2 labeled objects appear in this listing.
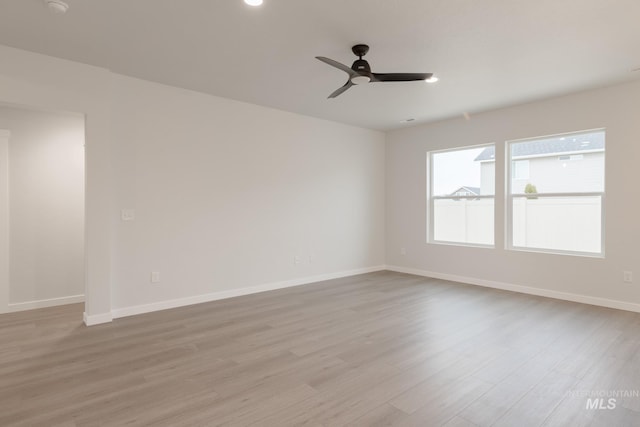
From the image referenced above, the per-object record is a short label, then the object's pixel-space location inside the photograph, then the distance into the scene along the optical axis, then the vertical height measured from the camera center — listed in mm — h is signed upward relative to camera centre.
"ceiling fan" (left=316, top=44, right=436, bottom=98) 3037 +1242
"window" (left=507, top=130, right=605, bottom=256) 4441 +234
